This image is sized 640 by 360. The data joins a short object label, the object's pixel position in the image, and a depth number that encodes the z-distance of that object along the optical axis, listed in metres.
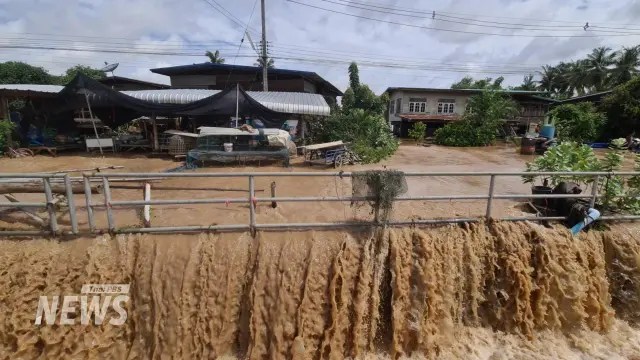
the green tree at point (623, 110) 22.19
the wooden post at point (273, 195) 6.56
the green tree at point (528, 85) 44.12
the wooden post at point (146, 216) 5.15
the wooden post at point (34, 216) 5.02
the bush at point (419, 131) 25.70
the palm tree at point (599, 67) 35.28
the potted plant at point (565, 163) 6.88
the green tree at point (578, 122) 22.73
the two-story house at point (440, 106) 29.97
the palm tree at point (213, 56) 38.06
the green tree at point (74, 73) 38.62
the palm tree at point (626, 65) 32.47
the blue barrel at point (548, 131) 20.52
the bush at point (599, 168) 5.94
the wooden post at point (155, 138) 15.15
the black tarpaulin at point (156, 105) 13.78
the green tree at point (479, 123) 23.83
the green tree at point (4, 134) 13.56
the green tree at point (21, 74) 34.34
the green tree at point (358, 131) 16.78
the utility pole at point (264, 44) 20.75
